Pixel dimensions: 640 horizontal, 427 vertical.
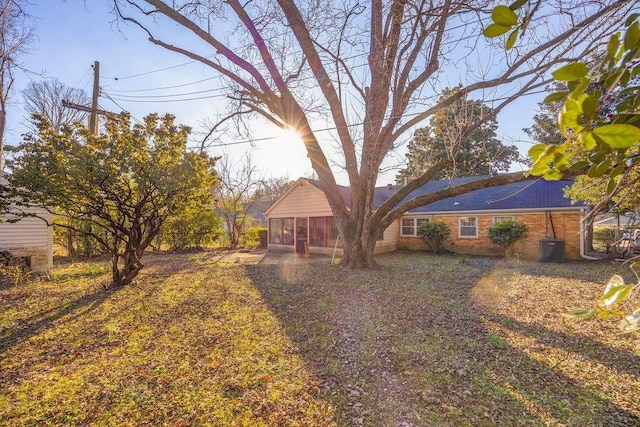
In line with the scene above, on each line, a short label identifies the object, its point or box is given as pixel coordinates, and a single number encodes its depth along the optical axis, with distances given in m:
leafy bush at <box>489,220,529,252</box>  12.70
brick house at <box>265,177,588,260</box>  12.30
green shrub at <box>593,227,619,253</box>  14.45
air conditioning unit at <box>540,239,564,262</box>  11.45
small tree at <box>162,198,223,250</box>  15.49
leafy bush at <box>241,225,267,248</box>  17.83
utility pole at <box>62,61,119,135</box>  11.66
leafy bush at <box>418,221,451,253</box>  14.33
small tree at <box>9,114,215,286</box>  5.70
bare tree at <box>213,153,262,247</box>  18.27
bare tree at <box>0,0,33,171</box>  8.38
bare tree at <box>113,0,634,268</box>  6.43
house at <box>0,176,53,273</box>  8.45
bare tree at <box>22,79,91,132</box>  16.67
